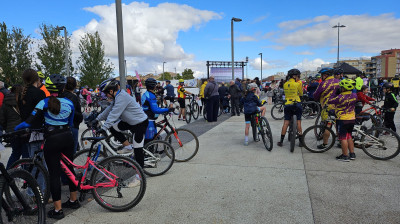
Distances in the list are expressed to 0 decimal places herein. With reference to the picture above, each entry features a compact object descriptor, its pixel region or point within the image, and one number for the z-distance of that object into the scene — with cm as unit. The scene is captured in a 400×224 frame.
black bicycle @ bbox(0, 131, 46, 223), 280
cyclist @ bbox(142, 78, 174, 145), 504
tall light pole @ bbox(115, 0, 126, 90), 567
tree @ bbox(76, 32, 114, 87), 3322
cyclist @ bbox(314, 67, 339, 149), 617
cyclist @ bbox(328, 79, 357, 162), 538
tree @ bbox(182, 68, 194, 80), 11562
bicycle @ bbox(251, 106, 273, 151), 642
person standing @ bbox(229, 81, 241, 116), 1349
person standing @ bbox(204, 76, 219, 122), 1162
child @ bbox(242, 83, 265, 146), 686
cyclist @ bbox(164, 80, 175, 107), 1274
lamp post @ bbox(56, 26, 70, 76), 1990
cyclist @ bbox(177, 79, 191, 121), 1162
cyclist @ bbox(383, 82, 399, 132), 696
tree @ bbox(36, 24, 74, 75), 2427
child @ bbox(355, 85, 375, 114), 683
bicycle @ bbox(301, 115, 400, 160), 534
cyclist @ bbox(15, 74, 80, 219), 320
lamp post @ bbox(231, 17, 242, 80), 1766
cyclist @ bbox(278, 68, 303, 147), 655
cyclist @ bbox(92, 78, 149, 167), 398
